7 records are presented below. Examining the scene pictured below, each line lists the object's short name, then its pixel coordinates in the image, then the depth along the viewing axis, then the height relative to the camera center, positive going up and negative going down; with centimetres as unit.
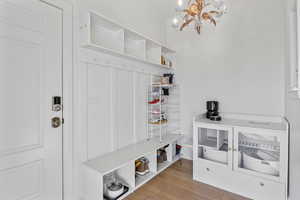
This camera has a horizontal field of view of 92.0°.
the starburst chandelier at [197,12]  142 +93
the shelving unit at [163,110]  252 -20
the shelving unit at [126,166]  146 -75
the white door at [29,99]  113 +0
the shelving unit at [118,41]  155 +83
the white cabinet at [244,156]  164 -74
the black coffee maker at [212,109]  231 -16
